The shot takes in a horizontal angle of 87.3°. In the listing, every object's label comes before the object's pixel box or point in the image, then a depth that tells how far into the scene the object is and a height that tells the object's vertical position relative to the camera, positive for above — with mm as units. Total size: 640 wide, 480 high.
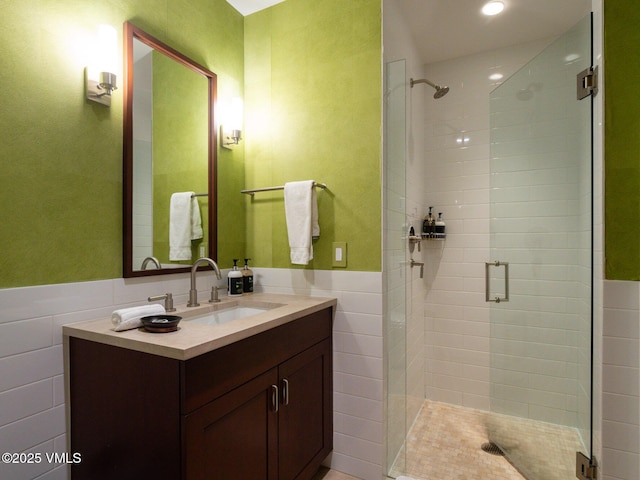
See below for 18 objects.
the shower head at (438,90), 2227 +1008
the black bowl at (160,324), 1166 -302
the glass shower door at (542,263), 1623 -150
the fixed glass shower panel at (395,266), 1850 -169
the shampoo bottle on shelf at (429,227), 2637 +76
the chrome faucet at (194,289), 1635 -258
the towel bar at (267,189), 1927 +296
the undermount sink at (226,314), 1647 -402
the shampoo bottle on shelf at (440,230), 2630 +52
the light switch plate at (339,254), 1895 -97
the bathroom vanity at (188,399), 1033 -568
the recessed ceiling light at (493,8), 2065 +1429
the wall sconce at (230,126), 2051 +683
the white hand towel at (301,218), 1856 +107
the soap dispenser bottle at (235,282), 1969 -266
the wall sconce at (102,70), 1352 +680
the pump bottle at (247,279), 2035 -258
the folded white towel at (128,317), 1175 -286
